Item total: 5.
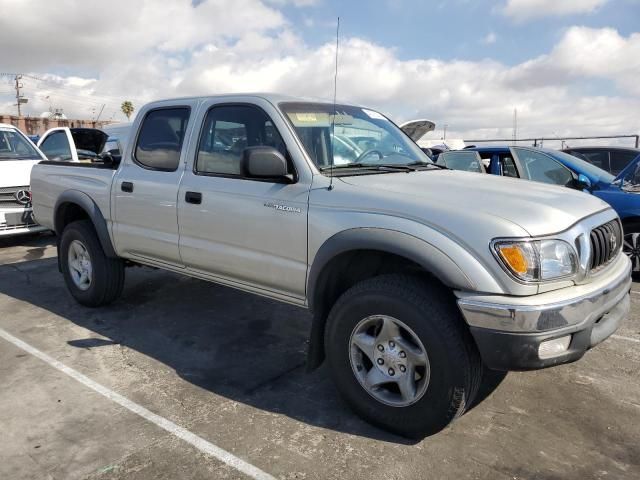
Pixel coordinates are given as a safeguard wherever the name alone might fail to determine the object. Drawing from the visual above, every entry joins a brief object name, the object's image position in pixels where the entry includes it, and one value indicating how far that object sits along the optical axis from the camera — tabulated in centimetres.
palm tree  7406
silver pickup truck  260
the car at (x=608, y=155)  955
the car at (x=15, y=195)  794
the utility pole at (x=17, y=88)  5799
